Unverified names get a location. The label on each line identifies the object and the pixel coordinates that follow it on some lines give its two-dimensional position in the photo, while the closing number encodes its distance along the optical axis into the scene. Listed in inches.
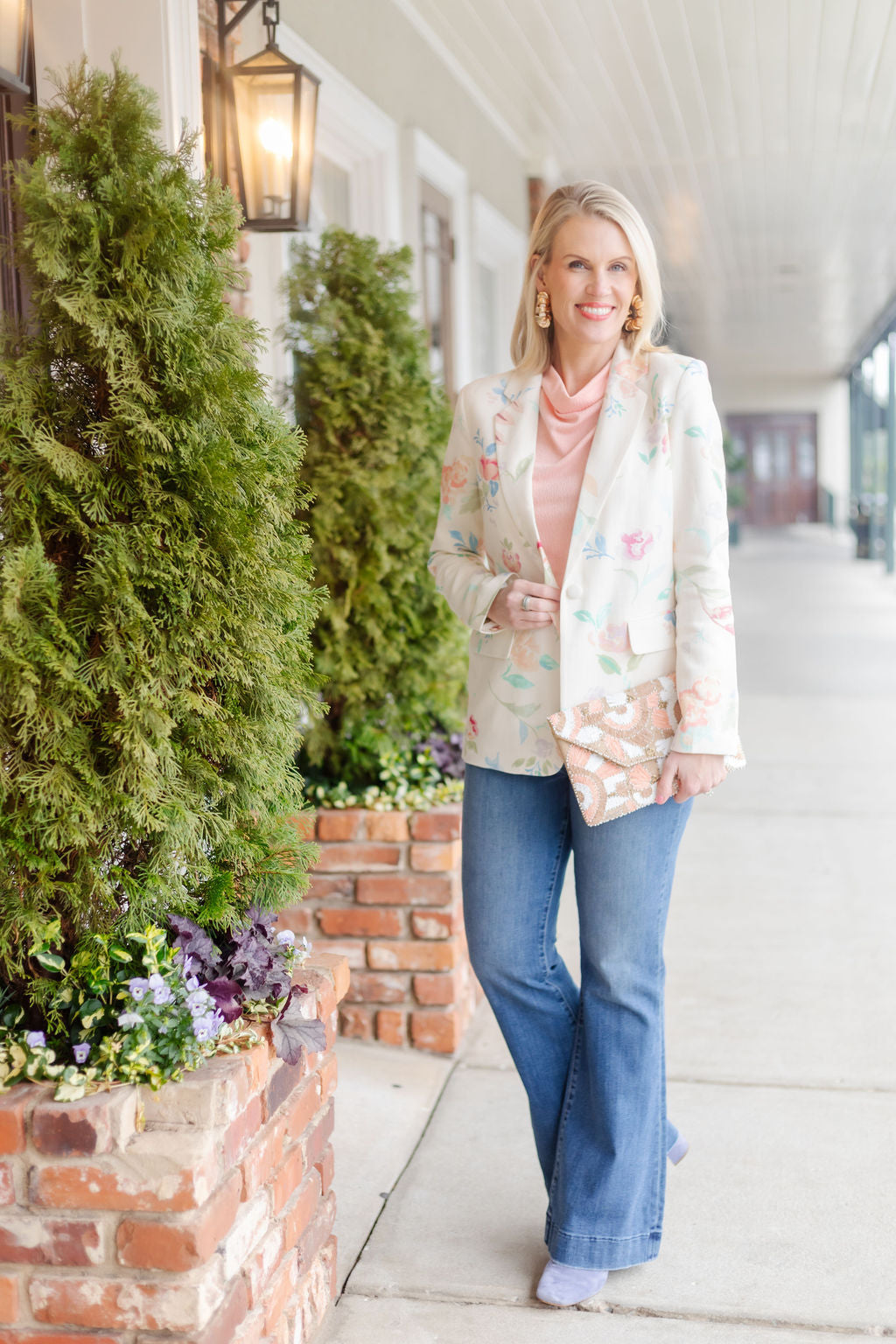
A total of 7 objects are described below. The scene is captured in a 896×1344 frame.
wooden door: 1072.2
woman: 67.5
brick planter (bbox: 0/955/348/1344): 52.2
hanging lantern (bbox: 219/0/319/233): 104.3
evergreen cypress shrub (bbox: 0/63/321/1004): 55.3
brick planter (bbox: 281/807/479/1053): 105.9
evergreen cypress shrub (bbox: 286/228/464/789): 111.1
